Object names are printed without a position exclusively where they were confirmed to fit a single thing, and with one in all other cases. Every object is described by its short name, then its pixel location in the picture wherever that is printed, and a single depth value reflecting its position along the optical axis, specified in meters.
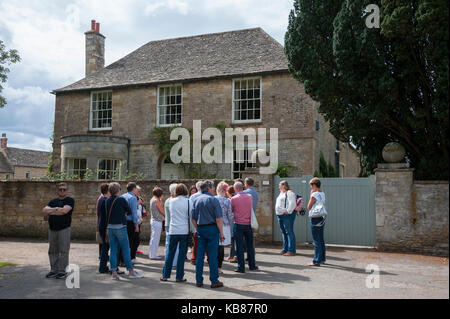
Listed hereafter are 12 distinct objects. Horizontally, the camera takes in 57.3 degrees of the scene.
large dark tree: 9.23
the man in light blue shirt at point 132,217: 8.41
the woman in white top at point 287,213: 9.70
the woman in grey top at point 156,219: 9.53
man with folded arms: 7.36
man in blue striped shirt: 6.71
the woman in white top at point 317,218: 8.49
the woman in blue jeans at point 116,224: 7.16
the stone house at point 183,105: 17.28
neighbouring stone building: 51.88
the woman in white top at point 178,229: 6.96
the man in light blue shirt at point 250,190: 9.02
